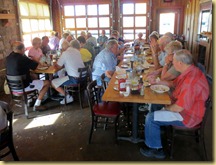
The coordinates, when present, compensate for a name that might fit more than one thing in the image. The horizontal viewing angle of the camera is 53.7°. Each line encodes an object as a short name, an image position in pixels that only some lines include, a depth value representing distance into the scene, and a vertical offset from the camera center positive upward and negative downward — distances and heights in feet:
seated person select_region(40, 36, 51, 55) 17.19 -0.41
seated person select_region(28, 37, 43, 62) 14.74 -0.74
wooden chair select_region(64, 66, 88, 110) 12.87 -2.72
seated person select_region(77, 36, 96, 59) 17.90 -0.52
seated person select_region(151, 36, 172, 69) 12.15 -0.95
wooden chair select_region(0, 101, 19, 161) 6.47 -2.81
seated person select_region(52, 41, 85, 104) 12.77 -1.56
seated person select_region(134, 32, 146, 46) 22.90 -0.24
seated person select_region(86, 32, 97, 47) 21.02 -0.10
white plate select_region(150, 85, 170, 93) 7.98 -1.90
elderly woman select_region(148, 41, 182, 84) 9.58 -1.41
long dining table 7.40 -2.06
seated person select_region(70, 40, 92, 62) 15.99 -1.17
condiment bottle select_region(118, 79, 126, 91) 8.07 -1.77
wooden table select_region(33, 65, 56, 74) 12.30 -1.78
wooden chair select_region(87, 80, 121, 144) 8.58 -2.86
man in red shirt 6.91 -2.21
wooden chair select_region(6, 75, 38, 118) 11.21 -2.40
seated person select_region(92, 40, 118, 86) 11.89 -1.27
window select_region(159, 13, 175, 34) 29.25 +2.14
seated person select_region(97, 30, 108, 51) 25.18 -0.02
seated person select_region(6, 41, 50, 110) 11.22 -1.23
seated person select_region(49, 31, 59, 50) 23.89 -0.26
